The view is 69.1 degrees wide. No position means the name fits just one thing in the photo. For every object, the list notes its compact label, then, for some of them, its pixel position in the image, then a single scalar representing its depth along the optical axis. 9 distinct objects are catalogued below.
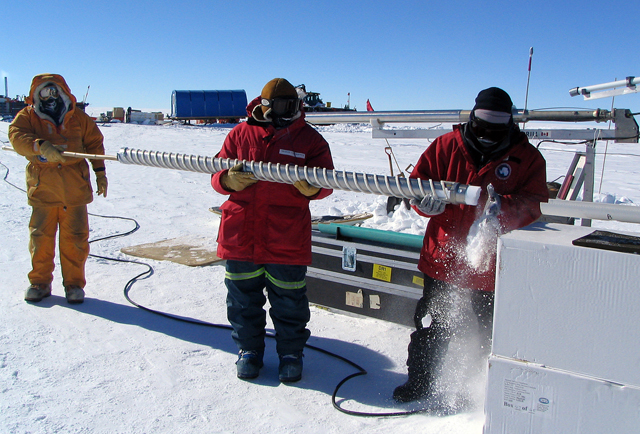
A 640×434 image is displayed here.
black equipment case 3.29
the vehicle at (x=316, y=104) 33.14
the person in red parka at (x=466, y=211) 2.15
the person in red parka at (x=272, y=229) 2.63
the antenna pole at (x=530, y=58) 3.25
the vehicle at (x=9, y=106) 35.91
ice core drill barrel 1.95
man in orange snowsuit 3.67
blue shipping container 32.34
